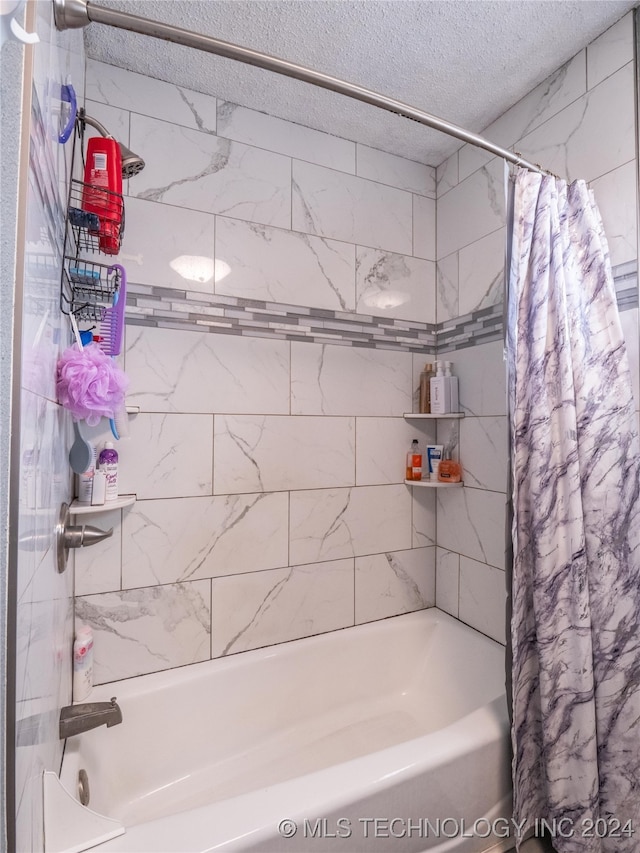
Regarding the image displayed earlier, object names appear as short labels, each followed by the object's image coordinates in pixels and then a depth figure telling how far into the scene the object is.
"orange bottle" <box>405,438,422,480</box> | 1.90
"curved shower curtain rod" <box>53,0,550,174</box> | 0.80
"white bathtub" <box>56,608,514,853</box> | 0.94
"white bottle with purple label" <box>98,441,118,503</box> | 1.35
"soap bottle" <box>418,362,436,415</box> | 1.96
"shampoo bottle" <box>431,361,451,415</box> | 1.84
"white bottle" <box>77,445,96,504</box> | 1.33
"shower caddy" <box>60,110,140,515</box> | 1.04
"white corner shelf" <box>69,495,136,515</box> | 1.25
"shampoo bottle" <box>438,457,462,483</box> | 1.85
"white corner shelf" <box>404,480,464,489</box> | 1.80
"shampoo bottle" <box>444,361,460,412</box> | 1.86
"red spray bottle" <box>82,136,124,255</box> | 1.09
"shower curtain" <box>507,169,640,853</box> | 1.09
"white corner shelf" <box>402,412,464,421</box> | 1.81
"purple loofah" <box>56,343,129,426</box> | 0.93
